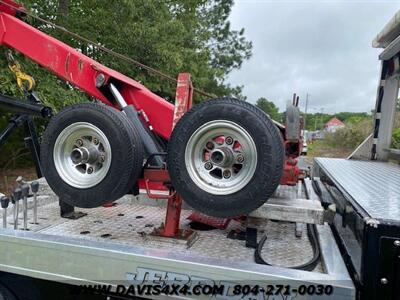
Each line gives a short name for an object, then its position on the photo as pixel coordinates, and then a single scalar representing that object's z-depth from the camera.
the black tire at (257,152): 2.08
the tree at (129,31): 9.44
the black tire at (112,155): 2.28
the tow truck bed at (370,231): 1.56
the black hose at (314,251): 2.00
